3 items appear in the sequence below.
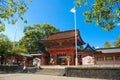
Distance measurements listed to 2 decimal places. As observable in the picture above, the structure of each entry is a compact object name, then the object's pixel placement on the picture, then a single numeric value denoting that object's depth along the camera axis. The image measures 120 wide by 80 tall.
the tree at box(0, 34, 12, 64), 13.72
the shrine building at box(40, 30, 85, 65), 16.07
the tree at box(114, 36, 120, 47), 24.09
